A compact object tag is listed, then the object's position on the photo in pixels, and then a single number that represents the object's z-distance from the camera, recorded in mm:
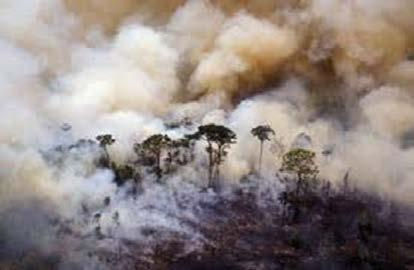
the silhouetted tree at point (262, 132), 173125
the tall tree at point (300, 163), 164250
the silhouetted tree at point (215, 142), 169250
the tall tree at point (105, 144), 166125
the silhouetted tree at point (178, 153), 170750
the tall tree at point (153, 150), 167500
